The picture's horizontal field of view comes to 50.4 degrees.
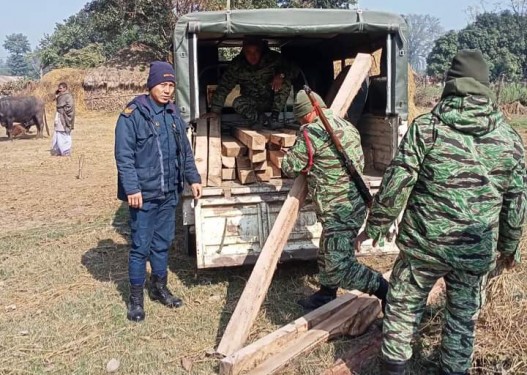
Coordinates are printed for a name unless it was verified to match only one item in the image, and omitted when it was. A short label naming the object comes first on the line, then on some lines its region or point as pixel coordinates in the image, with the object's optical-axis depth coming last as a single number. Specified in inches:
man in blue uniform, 161.3
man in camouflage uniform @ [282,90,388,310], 153.9
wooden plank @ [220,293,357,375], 129.2
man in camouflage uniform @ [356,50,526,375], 109.9
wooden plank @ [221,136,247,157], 197.7
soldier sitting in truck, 239.1
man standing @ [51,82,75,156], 505.0
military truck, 177.8
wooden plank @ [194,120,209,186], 193.0
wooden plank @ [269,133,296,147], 184.2
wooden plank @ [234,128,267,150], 187.3
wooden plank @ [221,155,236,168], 196.3
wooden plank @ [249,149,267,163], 189.2
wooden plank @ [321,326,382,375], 131.9
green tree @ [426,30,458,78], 1715.6
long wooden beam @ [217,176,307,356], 141.3
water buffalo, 708.0
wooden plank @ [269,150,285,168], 190.2
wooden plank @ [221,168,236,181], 196.1
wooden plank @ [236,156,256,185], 190.9
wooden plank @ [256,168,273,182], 191.6
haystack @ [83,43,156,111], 1035.3
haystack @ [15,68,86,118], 1061.8
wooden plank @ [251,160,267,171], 190.7
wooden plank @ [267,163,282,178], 195.0
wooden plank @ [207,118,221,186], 190.7
